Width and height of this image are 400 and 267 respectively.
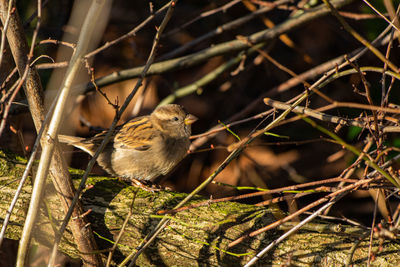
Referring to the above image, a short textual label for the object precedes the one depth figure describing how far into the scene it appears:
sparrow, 6.70
